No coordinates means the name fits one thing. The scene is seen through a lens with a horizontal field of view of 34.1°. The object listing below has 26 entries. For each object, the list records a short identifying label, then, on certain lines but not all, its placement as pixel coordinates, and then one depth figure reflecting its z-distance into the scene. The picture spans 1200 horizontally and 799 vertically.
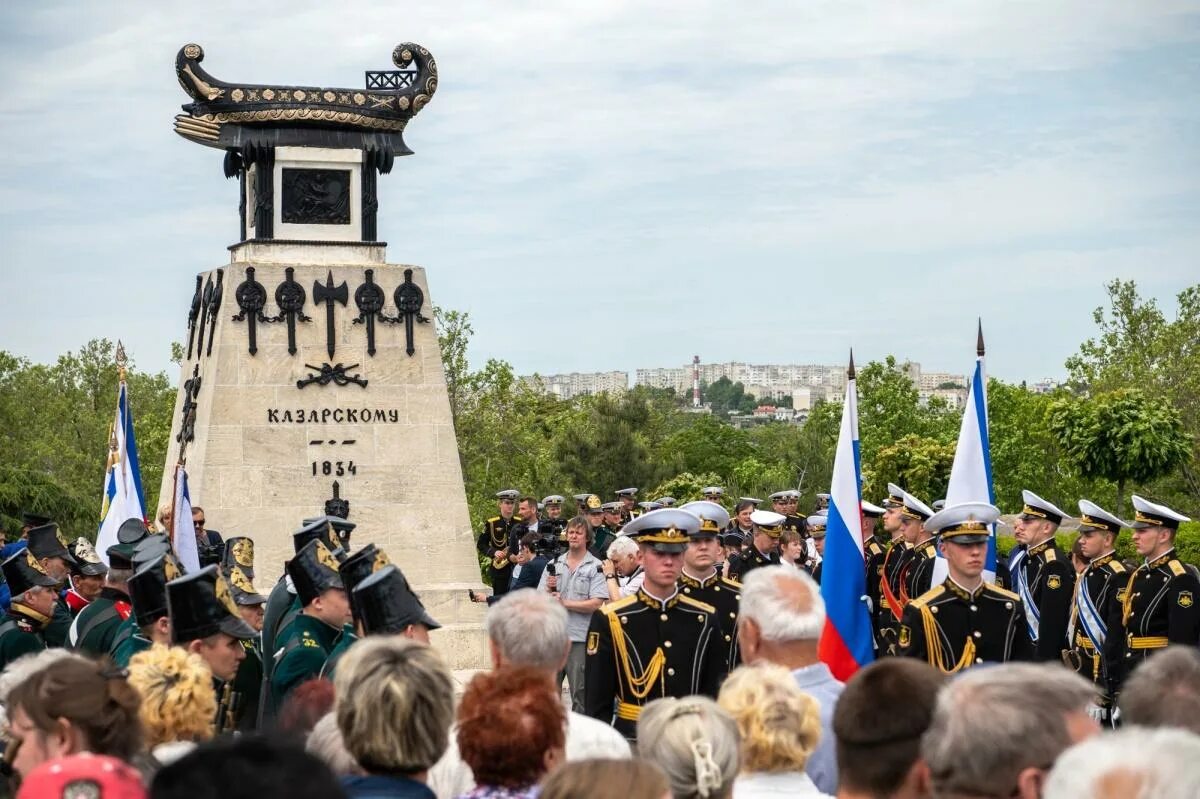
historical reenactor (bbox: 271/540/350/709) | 8.98
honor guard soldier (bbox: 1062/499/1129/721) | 12.98
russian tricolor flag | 9.99
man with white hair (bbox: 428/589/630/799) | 6.61
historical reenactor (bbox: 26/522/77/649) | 12.23
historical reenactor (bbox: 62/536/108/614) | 12.59
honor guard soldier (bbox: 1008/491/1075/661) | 14.50
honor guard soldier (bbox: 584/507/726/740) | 8.95
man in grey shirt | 15.19
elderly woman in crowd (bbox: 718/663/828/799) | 5.68
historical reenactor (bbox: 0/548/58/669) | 10.33
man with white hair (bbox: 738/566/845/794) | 6.96
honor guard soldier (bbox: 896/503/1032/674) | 9.58
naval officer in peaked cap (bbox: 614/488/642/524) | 21.67
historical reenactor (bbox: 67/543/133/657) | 10.46
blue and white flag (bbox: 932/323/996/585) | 12.14
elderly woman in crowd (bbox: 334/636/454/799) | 5.29
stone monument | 20.22
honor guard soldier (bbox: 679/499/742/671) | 10.21
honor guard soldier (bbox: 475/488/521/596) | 21.66
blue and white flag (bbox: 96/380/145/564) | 15.90
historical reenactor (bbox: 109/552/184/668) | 8.69
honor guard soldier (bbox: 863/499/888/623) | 18.36
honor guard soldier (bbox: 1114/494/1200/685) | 12.38
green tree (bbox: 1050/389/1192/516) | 33.31
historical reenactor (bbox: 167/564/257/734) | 7.75
